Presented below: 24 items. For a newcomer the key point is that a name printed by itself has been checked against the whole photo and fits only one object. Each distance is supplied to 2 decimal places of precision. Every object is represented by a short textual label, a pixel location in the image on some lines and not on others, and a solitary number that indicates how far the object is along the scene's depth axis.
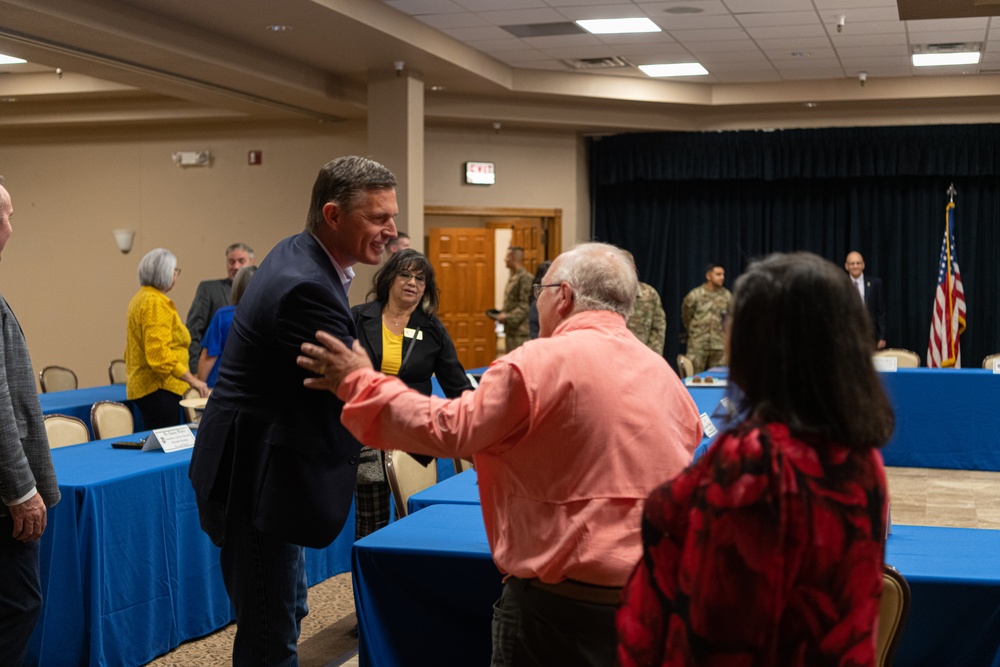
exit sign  11.95
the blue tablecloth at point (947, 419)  8.23
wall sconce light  11.88
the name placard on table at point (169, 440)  4.20
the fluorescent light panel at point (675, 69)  10.77
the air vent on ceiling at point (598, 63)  10.38
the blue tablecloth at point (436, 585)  2.79
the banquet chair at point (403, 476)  3.60
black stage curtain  12.16
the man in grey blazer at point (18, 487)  2.54
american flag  11.15
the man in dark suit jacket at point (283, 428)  2.17
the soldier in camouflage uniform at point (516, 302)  10.92
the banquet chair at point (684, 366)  8.62
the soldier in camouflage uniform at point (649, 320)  10.05
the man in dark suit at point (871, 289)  10.79
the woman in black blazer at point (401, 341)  4.18
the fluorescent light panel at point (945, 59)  10.13
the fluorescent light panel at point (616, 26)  8.78
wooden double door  11.84
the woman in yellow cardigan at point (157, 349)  5.68
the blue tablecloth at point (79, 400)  6.43
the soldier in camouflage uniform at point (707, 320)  11.54
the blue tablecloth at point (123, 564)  3.52
